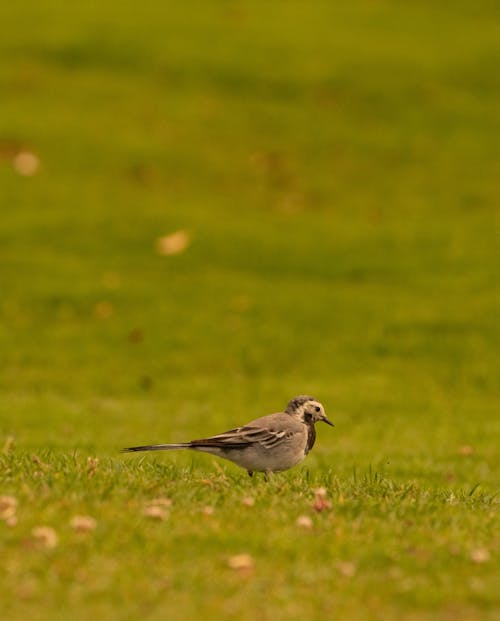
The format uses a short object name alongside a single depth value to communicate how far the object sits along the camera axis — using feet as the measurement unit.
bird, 54.95
